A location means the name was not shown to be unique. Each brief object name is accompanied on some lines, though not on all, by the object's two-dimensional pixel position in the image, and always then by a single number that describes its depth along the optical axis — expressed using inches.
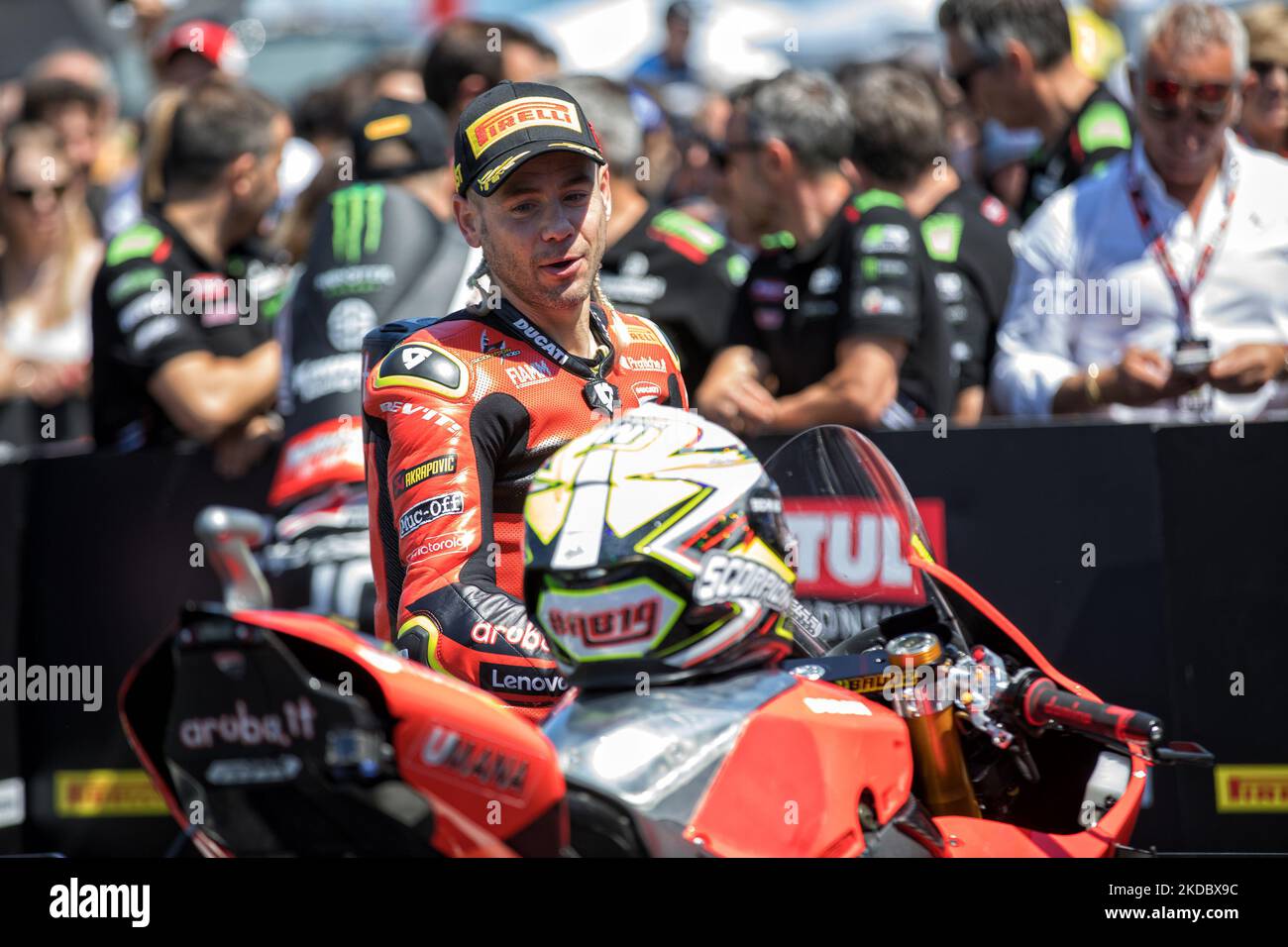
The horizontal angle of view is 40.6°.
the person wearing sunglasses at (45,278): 327.9
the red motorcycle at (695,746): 79.7
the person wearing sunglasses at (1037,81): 250.8
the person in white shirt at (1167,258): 211.3
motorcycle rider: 124.0
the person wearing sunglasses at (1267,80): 259.9
